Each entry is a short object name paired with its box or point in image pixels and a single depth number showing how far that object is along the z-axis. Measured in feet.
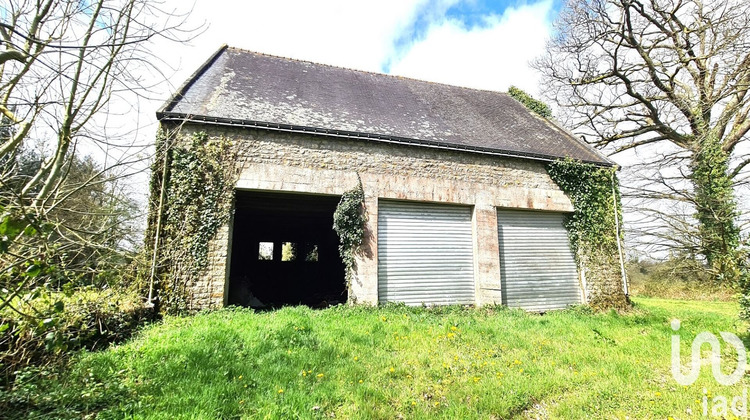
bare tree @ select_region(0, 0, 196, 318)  9.16
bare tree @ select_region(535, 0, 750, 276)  42.01
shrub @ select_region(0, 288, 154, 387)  11.50
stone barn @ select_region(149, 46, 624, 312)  24.73
